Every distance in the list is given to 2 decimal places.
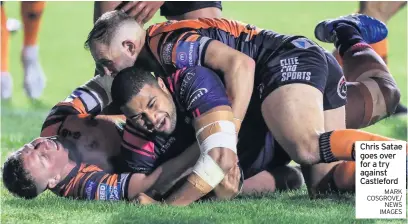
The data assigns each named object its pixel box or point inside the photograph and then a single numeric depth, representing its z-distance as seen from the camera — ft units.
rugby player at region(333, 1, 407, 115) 64.28
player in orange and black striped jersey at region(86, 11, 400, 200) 41.65
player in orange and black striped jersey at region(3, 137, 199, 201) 42.09
